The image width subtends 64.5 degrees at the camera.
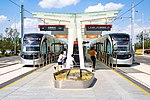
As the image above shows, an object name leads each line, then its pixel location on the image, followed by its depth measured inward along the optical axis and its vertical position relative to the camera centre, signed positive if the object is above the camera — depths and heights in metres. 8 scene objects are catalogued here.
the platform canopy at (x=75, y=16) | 10.95 +3.21
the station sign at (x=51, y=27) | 11.68 +2.22
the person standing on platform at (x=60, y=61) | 8.45 -0.82
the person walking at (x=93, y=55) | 9.59 -0.44
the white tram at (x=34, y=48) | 11.01 +0.15
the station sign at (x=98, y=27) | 11.35 +2.16
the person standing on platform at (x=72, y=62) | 9.00 -0.96
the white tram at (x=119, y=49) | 11.20 +0.05
